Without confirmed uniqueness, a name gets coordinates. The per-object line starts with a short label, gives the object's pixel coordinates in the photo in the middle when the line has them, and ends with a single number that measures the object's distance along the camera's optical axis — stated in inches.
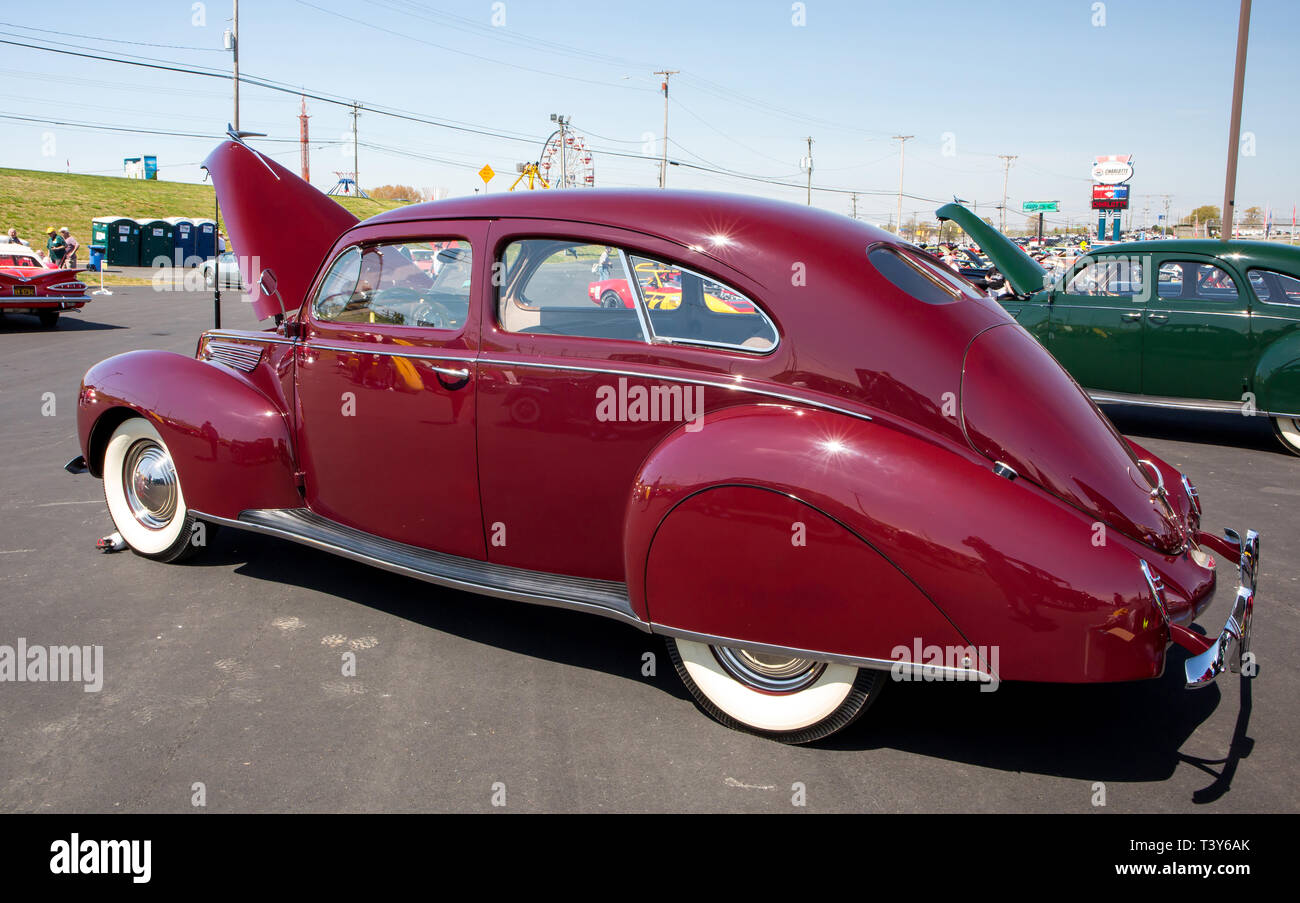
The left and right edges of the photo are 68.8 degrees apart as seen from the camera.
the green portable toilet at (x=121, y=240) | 1460.4
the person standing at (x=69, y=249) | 833.5
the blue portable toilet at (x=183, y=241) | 1505.9
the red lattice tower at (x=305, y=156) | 2977.4
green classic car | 312.5
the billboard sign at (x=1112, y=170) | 2755.9
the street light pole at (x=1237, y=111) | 630.5
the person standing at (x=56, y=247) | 837.8
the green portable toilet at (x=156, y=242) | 1483.4
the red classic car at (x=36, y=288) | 620.7
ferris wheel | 1665.8
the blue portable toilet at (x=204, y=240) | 1529.3
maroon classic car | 110.0
